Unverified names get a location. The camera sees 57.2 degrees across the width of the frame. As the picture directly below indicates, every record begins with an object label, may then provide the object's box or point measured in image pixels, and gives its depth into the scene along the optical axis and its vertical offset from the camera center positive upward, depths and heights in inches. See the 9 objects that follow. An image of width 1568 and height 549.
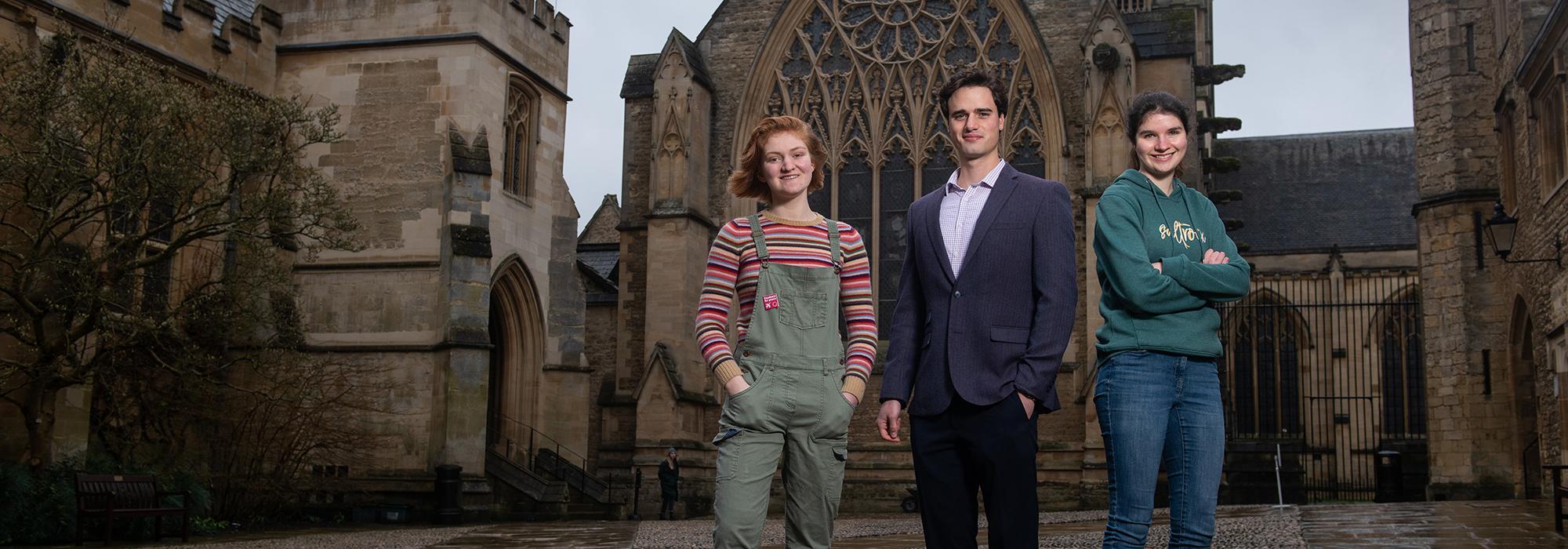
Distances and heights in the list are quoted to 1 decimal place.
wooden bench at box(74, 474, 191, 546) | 471.2 -32.8
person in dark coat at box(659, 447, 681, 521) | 801.6 -38.8
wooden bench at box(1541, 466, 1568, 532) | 378.9 -18.3
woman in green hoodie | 159.2 +5.3
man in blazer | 152.5 +9.5
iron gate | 1206.9 +42.8
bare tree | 515.8 +74.5
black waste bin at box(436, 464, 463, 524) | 667.4 -39.9
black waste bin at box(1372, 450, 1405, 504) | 812.0 -32.9
